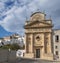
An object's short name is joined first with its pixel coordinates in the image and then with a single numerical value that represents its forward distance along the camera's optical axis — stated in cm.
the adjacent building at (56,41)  1742
